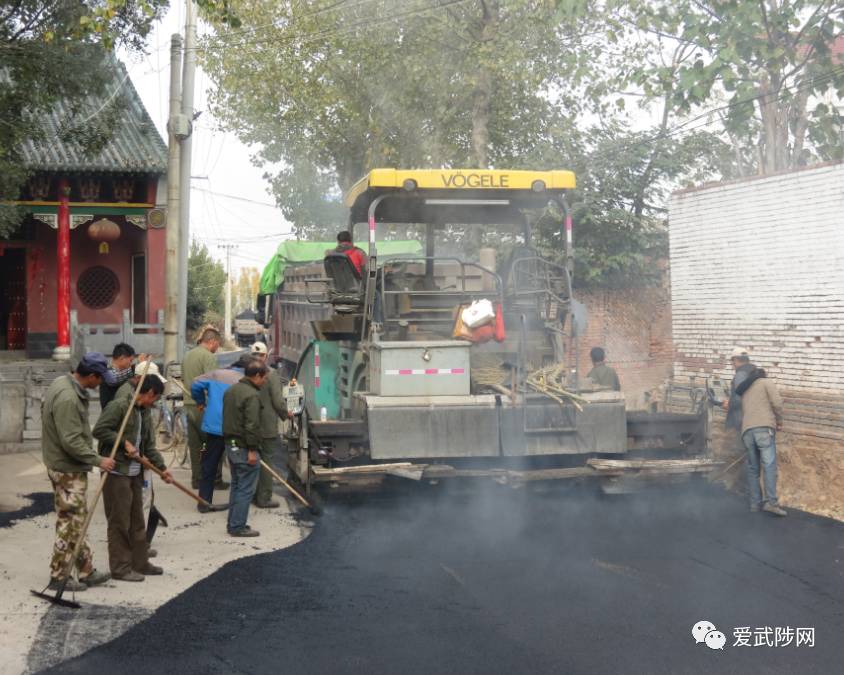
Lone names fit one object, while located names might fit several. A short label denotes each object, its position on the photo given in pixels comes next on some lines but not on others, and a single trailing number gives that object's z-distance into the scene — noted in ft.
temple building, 64.85
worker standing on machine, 31.55
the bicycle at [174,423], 40.73
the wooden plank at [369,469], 26.86
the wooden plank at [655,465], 27.61
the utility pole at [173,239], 46.73
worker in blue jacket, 30.55
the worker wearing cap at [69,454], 20.88
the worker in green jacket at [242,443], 26.91
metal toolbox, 27.58
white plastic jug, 27.84
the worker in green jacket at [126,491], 22.09
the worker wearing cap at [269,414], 28.32
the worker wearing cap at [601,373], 33.81
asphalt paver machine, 27.40
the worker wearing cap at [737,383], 30.35
